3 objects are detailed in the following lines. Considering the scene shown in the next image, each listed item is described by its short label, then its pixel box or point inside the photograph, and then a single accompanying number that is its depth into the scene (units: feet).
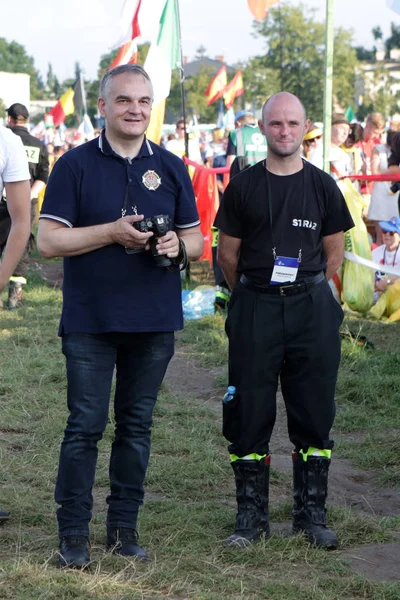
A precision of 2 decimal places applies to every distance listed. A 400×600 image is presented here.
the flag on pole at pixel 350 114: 101.24
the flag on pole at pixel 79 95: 130.06
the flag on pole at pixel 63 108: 106.52
